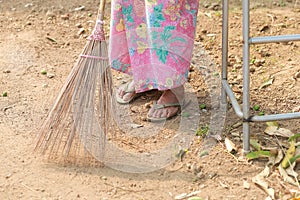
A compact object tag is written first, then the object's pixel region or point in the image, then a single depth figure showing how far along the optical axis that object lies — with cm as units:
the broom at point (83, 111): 587
